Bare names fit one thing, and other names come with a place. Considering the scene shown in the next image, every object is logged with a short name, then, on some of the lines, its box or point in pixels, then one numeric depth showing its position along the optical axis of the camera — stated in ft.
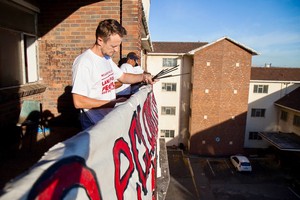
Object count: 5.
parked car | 56.54
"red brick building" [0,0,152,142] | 14.66
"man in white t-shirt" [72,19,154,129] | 6.87
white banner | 2.31
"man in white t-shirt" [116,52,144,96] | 13.46
